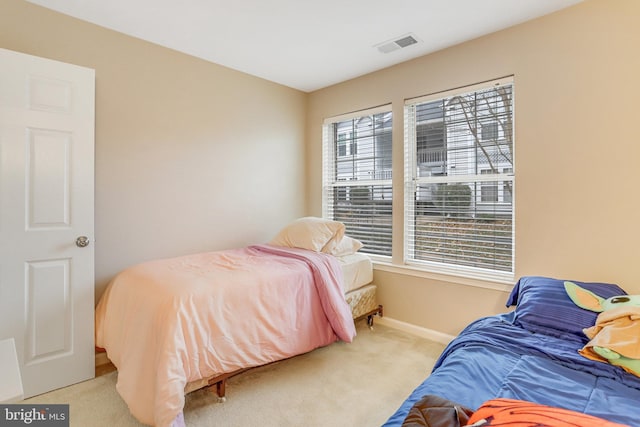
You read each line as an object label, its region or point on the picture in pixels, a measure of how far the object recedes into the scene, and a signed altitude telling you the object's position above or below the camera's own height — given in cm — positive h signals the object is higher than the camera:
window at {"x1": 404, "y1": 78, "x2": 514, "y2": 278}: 265 +31
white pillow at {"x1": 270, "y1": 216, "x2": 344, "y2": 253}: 306 -19
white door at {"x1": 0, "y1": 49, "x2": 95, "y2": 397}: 204 -1
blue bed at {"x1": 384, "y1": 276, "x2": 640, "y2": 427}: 108 -61
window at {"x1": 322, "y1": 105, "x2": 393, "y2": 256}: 344 +46
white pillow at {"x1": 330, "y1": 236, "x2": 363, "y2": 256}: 314 -32
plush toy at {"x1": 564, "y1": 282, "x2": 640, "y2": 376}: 126 -50
